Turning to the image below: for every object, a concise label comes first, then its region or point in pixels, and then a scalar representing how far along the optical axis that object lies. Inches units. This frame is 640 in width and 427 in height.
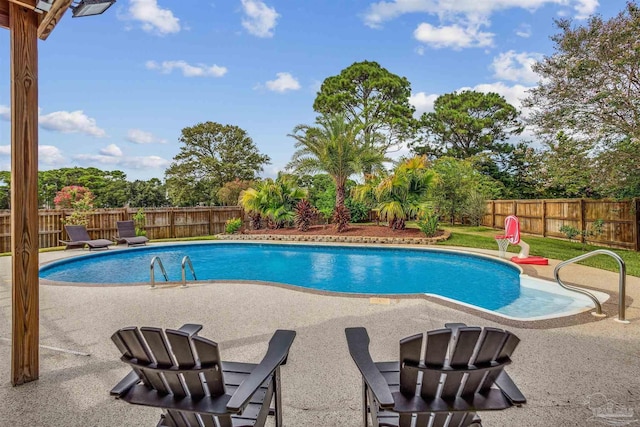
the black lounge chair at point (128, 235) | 526.3
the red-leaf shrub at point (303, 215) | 640.4
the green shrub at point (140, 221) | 601.2
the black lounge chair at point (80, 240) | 481.5
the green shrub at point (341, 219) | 614.2
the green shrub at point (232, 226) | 672.4
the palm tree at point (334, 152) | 631.2
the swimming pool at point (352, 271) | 257.9
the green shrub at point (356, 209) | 786.2
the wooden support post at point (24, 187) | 107.9
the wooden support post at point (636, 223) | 394.6
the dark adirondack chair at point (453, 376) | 65.9
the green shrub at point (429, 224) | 548.4
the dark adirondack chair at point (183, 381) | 64.6
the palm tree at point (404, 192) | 585.0
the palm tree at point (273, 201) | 669.9
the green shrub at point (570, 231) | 418.6
